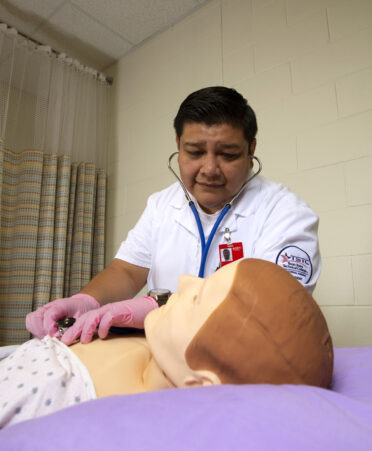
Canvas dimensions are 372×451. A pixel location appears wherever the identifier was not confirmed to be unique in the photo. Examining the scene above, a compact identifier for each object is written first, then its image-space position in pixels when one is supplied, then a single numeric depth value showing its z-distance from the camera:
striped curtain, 2.24
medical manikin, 0.53
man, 1.07
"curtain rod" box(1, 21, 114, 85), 2.48
